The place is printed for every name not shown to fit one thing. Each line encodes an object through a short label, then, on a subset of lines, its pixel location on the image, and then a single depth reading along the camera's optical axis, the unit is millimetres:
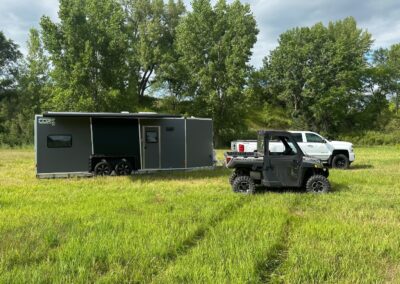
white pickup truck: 16078
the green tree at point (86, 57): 26875
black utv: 9531
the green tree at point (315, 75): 41281
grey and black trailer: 12812
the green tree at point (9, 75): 41438
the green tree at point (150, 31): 41094
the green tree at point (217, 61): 33438
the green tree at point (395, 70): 54812
